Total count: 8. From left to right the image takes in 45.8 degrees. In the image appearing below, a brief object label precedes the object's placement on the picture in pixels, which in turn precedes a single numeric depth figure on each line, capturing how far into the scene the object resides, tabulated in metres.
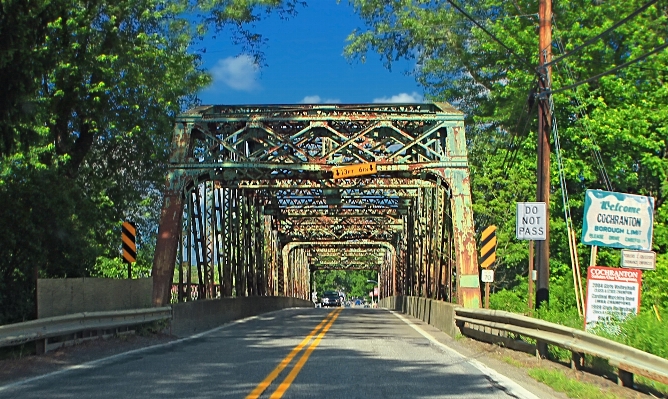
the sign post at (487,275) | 22.03
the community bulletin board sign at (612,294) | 11.76
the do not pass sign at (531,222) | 16.70
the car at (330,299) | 78.38
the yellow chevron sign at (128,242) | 18.81
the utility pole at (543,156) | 17.61
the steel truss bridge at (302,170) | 22.53
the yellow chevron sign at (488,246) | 21.39
